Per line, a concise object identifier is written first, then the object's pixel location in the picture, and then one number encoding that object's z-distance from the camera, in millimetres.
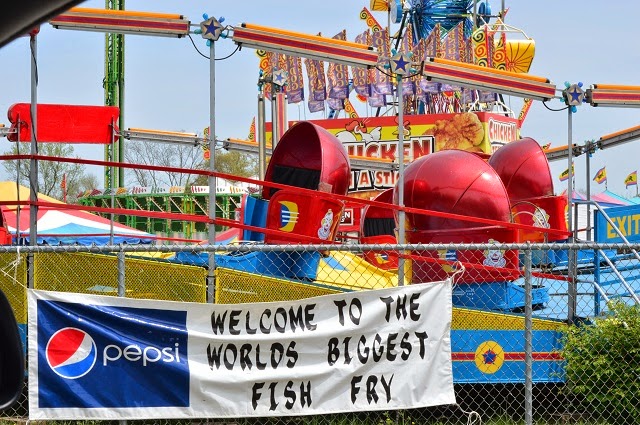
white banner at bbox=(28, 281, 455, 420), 6125
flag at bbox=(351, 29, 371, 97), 38219
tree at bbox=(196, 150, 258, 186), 67262
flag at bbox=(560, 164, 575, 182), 30231
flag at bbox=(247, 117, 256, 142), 41294
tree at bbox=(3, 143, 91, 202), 45206
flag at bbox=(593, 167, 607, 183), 44938
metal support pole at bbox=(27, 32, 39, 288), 7406
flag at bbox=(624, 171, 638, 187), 50703
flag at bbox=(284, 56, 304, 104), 40000
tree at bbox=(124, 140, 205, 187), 53906
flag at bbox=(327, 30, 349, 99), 39312
